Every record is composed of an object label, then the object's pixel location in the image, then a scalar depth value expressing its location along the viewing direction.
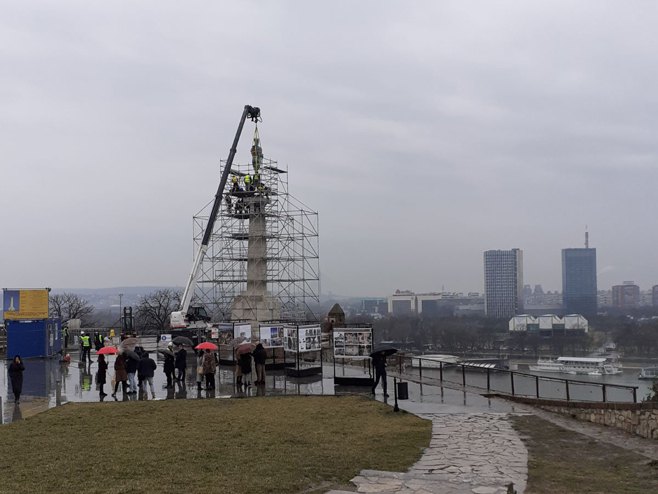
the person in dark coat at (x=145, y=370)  17.48
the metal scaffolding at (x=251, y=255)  44.38
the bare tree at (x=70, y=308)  70.19
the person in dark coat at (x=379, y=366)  16.35
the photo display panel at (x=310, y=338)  20.11
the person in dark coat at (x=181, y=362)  19.88
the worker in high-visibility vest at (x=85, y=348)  24.97
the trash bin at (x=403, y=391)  14.55
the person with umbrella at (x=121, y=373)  17.41
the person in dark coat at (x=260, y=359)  18.28
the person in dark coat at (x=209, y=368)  18.02
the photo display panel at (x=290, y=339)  20.23
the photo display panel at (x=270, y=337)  21.72
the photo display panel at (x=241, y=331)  22.78
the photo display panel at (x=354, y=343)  19.02
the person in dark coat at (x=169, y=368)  18.69
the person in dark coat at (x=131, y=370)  17.69
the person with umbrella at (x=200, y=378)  18.22
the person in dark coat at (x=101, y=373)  17.77
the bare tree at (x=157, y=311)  60.05
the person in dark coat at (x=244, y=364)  18.36
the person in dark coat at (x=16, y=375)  16.12
